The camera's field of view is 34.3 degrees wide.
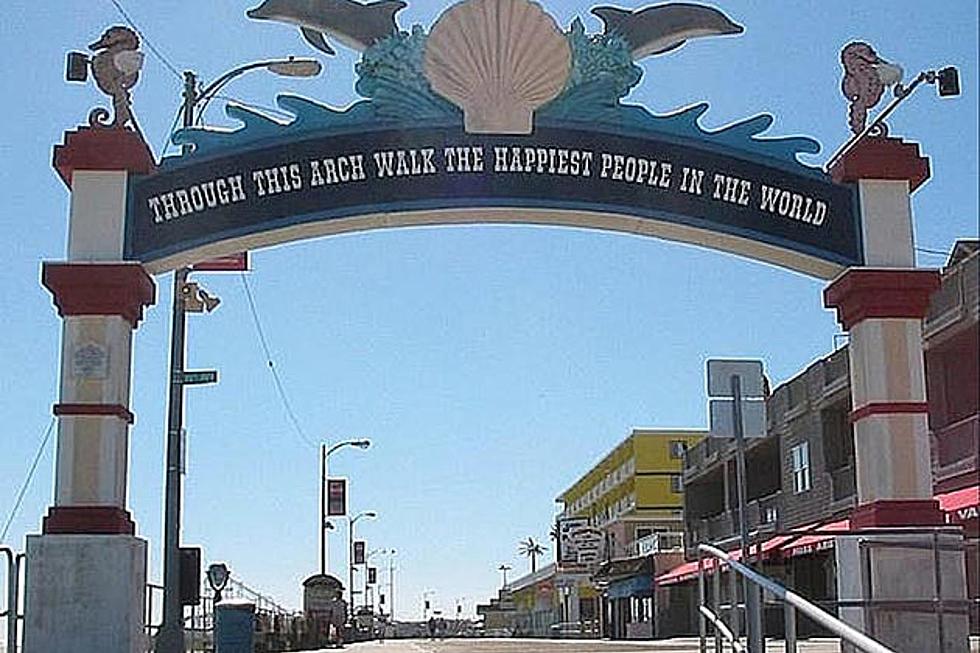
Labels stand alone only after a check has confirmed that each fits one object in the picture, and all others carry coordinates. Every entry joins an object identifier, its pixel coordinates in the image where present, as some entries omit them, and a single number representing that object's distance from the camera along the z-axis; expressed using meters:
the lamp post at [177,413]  20.03
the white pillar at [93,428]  14.24
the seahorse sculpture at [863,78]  16.25
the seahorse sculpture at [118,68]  15.71
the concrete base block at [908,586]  14.18
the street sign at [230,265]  21.27
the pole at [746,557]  11.83
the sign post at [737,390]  13.83
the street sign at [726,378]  13.92
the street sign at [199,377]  21.30
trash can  25.08
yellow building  84.31
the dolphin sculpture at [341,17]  16.19
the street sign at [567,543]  88.19
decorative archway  15.56
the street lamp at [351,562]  95.50
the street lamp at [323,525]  65.94
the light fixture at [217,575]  27.44
